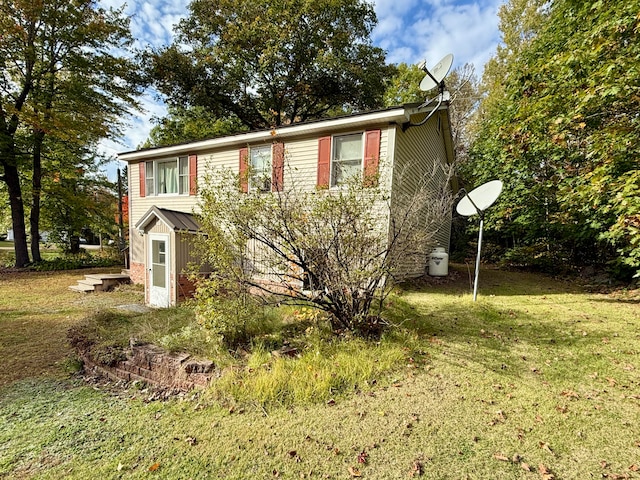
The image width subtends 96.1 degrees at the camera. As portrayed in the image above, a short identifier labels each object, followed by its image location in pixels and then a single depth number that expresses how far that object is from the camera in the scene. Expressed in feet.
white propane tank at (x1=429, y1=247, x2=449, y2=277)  30.91
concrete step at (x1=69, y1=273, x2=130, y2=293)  32.53
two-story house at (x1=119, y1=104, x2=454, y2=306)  24.08
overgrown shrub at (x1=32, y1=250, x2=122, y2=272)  44.29
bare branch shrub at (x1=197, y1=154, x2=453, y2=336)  13.80
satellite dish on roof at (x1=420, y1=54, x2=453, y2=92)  22.25
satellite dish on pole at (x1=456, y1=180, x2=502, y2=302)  21.51
